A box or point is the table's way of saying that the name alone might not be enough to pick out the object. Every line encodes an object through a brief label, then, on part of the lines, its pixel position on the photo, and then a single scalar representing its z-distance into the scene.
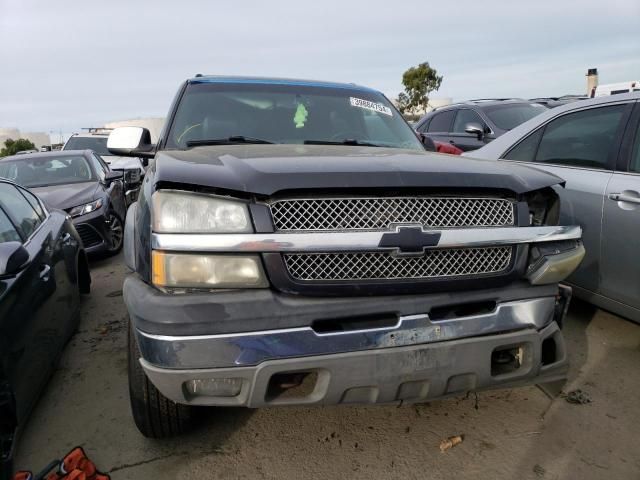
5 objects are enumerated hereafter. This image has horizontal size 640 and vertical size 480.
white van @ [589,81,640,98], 12.51
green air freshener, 3.18
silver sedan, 2.98
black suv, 1.76
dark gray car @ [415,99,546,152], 7.61
